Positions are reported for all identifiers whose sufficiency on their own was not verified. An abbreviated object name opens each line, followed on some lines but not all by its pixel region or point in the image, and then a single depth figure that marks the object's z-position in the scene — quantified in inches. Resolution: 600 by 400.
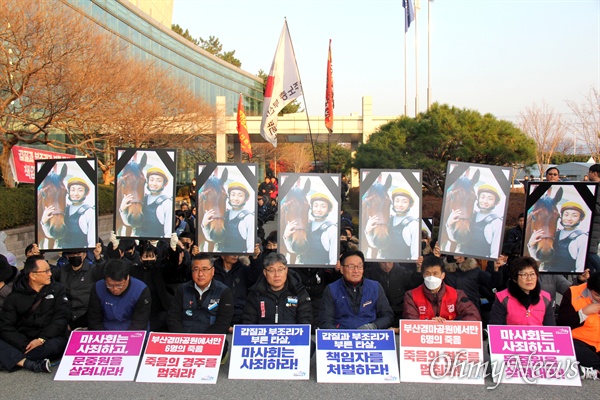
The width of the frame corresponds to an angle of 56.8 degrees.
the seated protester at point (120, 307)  226.2
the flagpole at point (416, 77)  1091.9
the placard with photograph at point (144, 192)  266.4
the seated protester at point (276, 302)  223.6
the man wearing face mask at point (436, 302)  223.3
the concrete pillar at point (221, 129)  1304.1
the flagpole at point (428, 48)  1007.6
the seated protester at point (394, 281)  271.0
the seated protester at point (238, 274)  269.0
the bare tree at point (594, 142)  935.3
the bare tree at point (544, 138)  1275.8
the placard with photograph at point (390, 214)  264.7
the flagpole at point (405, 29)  1134.2
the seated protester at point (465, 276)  262.8
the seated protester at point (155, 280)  262.5
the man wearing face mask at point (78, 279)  276.4
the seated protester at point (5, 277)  238.4
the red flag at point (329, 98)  620.4
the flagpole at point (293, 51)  433.9
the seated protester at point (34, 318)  219.9
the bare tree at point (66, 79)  600.1
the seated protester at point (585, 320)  206.7
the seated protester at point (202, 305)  223.8
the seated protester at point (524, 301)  213.5
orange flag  638.5
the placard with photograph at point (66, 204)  269.0
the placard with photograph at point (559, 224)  255.1
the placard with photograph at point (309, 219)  265.9
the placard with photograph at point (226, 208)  268.7
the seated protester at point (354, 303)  225.5
